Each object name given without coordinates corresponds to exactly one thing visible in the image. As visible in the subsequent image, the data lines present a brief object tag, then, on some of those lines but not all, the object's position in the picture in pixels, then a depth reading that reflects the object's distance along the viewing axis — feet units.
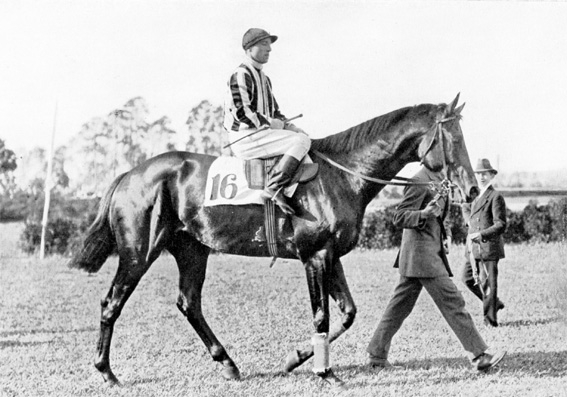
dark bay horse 15.94
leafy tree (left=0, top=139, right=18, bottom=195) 33.14
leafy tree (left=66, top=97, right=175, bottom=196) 37.78
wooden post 38.07
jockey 16.08
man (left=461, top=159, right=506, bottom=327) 22.86
